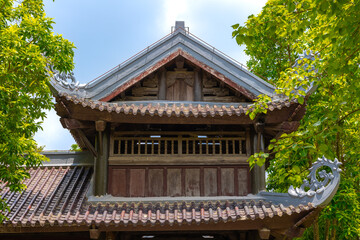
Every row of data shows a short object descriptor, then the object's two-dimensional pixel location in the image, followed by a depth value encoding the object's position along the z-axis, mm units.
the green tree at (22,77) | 8500
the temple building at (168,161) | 9703
